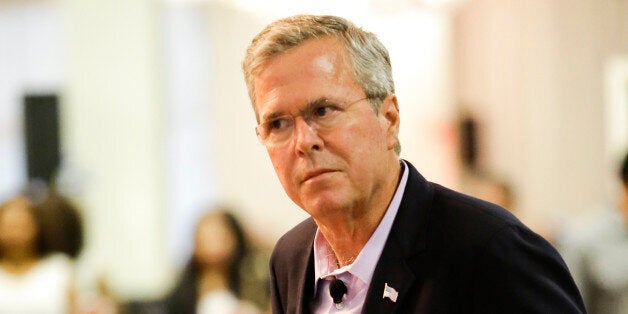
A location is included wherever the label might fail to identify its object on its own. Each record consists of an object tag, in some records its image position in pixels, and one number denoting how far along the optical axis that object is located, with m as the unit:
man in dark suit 3.03
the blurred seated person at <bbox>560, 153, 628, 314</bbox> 9.17
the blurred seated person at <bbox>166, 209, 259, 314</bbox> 10.41
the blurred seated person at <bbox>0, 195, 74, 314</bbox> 9.95
